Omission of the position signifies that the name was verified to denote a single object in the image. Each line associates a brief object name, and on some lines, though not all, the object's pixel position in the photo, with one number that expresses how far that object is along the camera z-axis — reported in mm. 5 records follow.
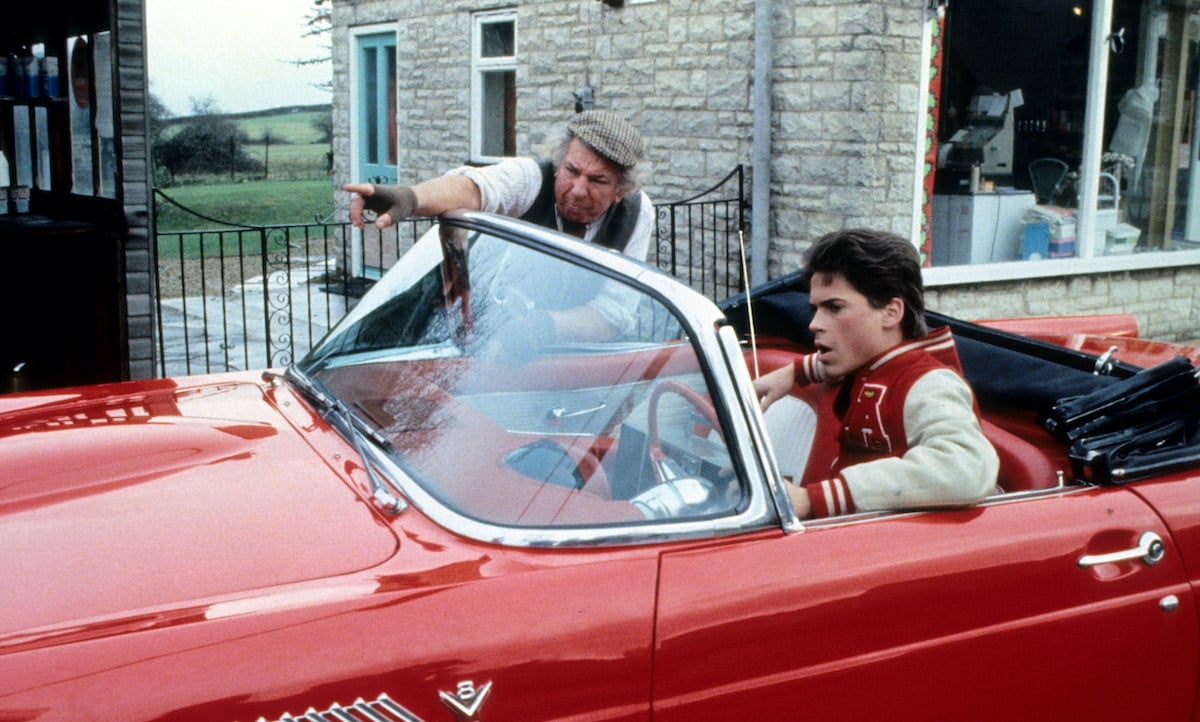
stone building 7852
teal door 12875
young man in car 2445
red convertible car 1700
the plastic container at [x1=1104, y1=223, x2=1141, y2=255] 9453
